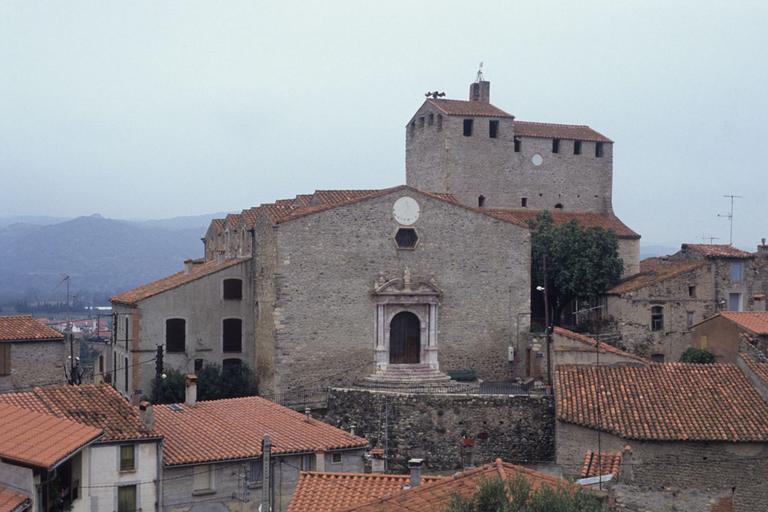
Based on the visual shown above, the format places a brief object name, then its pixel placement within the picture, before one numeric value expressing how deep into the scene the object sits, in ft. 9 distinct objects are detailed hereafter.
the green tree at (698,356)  130.41
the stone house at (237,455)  91.15
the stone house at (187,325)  138.72
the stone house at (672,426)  87.30
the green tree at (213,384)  134.21
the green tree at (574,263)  157.58
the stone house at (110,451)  85.87
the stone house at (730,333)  111.75
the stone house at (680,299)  149.28
